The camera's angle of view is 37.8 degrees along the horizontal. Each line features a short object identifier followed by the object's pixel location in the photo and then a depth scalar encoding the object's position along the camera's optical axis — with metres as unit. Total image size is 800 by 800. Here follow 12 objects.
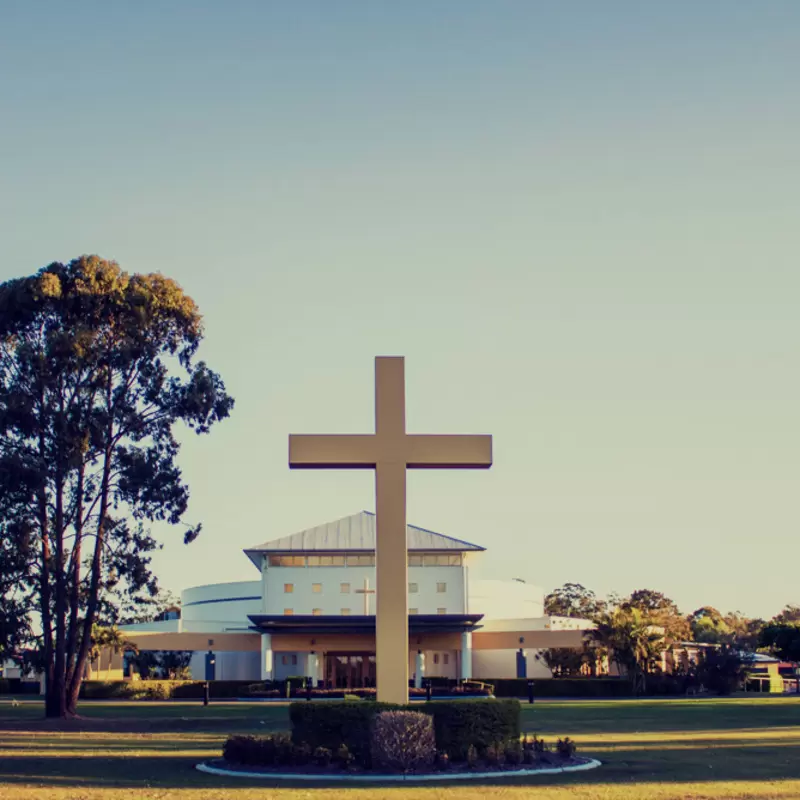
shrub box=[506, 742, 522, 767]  19.25
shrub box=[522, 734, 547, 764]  19.55
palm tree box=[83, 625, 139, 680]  51.72
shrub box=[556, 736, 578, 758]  20.38
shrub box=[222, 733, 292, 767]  19.41
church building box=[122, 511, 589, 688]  69.69
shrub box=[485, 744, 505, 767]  19.12
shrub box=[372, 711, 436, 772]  18.64
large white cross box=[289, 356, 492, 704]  19.55
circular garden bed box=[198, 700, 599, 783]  18.61
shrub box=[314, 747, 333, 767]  18.98
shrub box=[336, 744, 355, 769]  18.77
